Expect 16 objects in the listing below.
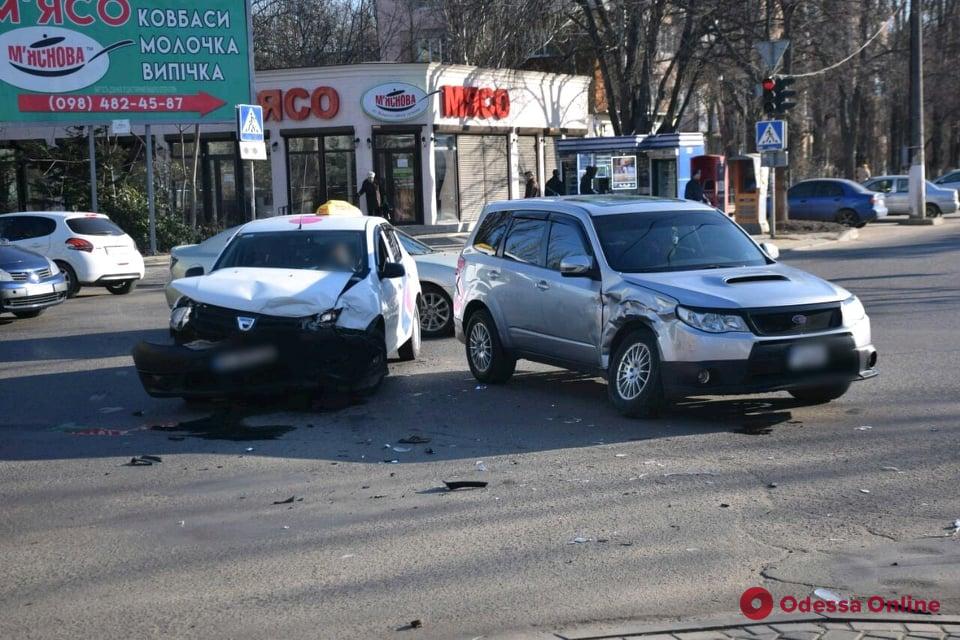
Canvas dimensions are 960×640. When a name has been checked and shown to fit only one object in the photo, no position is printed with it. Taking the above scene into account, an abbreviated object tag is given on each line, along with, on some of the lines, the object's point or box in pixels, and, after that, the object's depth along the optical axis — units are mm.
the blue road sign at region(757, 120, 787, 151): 26766
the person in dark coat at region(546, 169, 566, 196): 31545
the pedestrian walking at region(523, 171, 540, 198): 31625
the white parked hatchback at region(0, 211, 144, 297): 20609
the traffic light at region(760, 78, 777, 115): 26047
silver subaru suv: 8562
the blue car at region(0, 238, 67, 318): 17203
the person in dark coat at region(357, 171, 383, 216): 27500
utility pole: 31641
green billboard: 28078
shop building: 34156
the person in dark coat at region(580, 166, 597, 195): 31453
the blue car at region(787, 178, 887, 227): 34375
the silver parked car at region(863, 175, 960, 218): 37500
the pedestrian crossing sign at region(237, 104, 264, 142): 22889
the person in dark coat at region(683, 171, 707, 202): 25734
